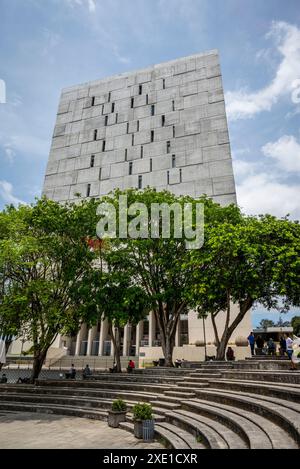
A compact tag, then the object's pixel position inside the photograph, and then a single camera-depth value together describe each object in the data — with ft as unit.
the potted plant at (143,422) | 34.65
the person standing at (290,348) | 50.62
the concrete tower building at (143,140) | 160.45
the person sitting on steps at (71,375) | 86.17
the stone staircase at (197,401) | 26.50
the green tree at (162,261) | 76.13
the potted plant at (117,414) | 42.01
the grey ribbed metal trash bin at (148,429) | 34.58
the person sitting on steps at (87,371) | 82.58
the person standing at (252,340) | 79.20
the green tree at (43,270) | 64.59
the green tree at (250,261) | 65.57
